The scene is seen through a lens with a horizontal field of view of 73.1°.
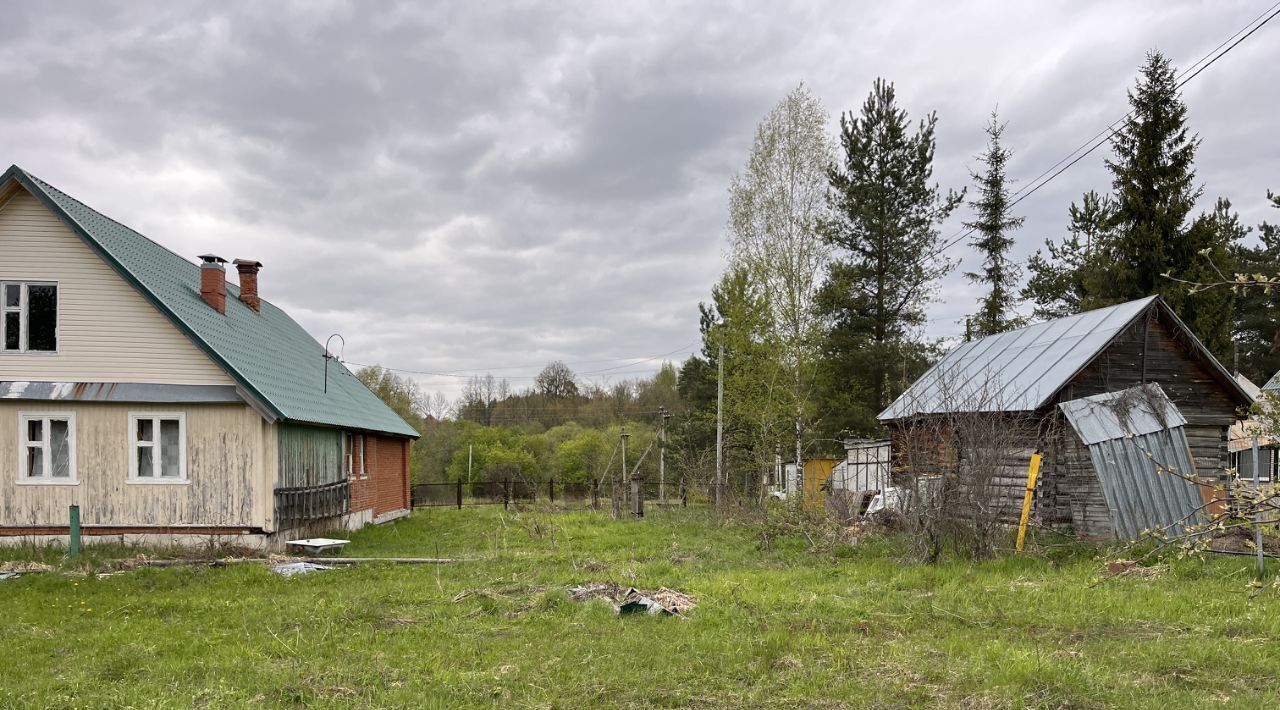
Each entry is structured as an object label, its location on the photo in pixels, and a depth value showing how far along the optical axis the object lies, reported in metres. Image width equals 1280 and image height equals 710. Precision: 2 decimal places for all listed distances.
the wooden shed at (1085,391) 15.02
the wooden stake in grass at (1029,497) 13.44
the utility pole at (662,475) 30.20
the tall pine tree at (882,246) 29.27
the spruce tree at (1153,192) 26.05
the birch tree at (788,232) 26.59
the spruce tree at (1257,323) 42.12
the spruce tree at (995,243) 33.16
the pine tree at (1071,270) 29.38
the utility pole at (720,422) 23.79
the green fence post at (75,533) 14.19
